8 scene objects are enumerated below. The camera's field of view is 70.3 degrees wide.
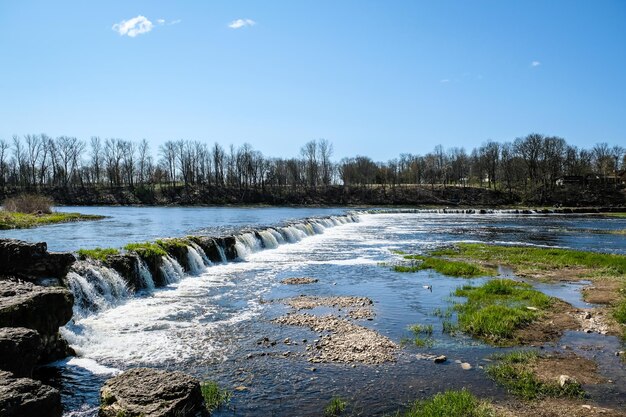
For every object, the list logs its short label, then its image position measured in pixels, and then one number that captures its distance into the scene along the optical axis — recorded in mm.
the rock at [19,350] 9039
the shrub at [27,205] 64375
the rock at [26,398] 6891
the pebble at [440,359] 12209
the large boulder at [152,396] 8055
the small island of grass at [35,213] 53891
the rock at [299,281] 23530
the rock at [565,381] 10284
